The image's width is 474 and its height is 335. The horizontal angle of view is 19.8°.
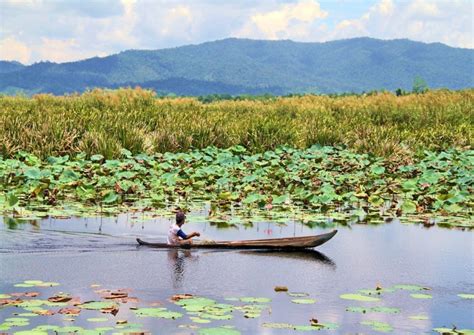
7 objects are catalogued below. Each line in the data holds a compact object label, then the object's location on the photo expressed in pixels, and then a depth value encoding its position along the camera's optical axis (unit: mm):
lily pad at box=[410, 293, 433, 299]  14671
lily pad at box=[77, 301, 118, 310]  13049
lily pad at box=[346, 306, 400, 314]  13431
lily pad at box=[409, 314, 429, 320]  13147
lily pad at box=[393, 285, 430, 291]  15381
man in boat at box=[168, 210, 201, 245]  19126
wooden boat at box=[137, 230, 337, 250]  18959
